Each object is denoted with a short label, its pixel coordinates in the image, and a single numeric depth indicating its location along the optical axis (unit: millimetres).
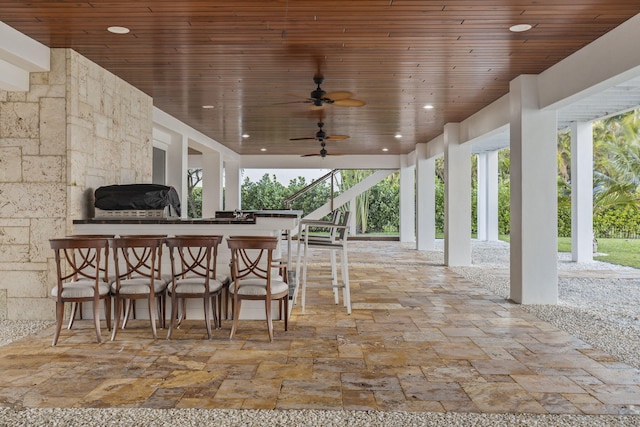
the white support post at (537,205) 6844
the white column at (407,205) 17391
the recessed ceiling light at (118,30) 4977
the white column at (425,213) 14539
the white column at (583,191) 11398
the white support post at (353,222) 18894
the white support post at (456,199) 10750
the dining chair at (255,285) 4871
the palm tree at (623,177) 11977
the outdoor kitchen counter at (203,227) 5887
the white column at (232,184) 17281
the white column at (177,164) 10789
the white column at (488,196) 17312
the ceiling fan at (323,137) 9262
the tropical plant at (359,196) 19234
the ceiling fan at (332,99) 6023
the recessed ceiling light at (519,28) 4875
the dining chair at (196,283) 5031
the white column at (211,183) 14883
